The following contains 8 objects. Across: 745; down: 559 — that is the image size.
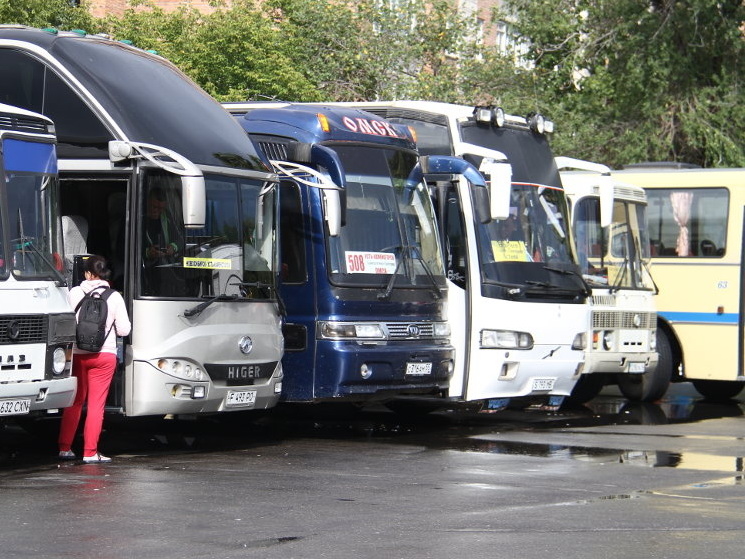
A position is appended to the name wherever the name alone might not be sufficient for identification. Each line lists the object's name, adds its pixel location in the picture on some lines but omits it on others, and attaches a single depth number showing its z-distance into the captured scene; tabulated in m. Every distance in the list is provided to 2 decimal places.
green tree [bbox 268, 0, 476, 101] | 28.36
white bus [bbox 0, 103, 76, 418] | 10.97
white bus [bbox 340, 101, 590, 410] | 15.33
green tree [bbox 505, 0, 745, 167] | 27.59
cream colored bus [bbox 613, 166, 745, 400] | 20.28
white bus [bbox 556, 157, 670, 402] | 17.56
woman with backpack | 11.86
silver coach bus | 12.33
